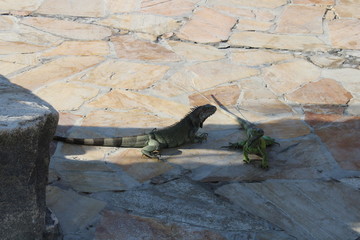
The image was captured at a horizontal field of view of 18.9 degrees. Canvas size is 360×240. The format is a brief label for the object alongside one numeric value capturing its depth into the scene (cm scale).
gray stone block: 587
